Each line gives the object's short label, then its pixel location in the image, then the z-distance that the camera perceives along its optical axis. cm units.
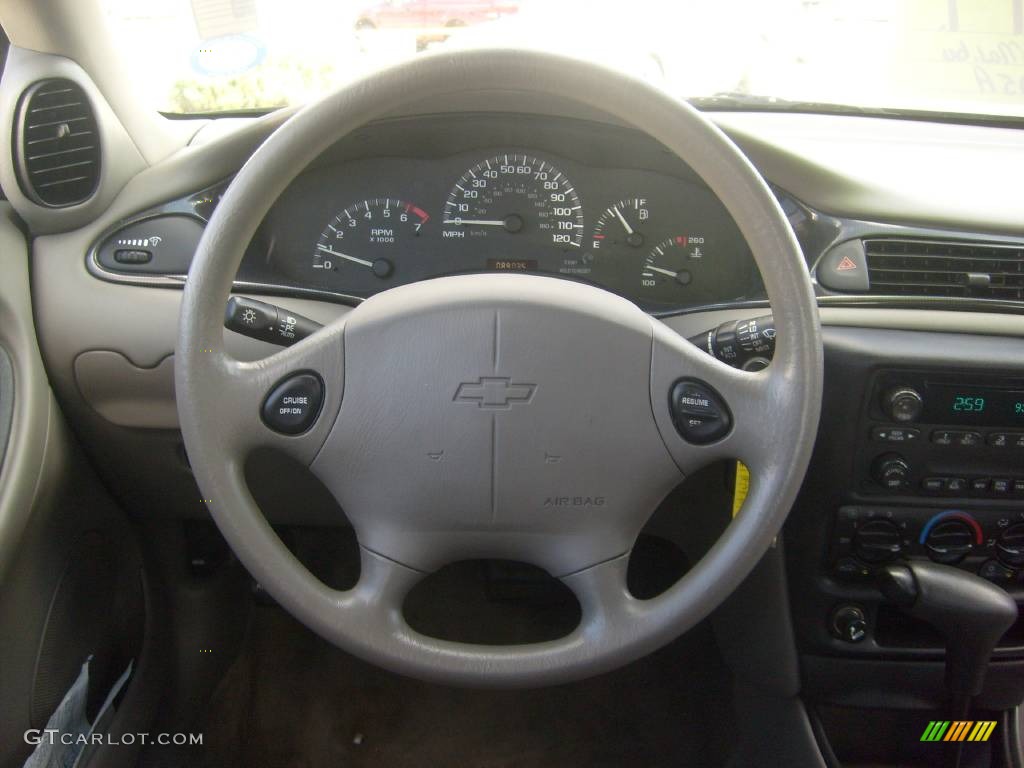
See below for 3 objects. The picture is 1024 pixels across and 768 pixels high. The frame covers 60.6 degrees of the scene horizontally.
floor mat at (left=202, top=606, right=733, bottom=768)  182
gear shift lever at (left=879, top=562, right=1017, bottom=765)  125
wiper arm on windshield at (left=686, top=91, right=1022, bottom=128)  171
